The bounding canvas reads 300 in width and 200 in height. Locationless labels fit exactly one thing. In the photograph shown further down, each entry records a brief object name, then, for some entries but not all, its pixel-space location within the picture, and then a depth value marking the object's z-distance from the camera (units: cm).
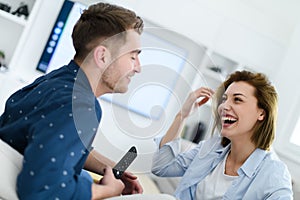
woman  109
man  60
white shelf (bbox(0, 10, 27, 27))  268
